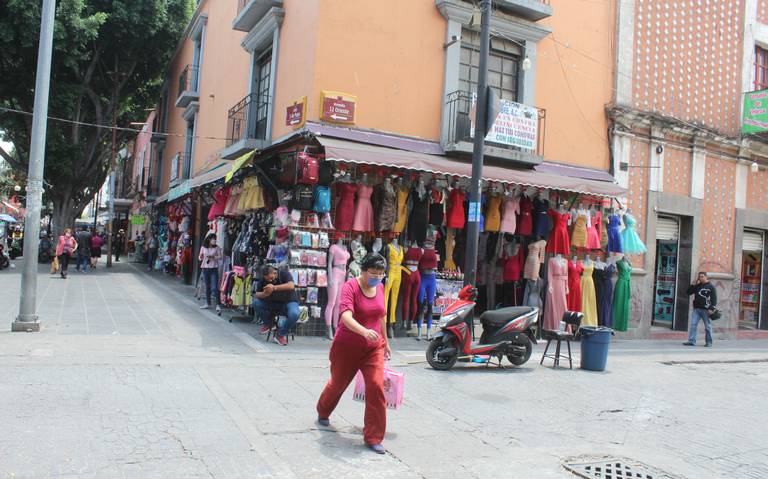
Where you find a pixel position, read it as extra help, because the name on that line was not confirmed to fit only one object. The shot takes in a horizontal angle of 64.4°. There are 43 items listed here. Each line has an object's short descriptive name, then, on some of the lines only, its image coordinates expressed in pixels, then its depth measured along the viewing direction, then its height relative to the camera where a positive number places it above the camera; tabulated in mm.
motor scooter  8570 -1074
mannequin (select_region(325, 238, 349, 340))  10531 -469
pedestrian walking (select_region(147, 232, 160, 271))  25641 -414
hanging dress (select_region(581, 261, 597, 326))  12891 -596
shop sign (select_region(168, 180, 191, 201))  15350 +1384
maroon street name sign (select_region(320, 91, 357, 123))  10625 +2540
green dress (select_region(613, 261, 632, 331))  13219 -676
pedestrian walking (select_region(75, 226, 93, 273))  22234 -491
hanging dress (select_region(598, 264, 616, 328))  13125 -621
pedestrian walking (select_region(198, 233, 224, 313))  12930 -455
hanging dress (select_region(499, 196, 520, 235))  12016 +921
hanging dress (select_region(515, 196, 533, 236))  12312 +926
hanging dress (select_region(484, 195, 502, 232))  11938 +919
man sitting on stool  9789 -854
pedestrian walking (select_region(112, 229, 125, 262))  32500 -281
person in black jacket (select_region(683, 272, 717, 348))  13748 -652
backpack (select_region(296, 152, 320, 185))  9953 +1316
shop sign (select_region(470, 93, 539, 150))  11766 +2693
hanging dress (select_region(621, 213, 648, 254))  13172 +681
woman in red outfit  4887 -788
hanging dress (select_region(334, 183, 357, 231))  10703 +808
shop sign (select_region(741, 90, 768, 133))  15789 +4335
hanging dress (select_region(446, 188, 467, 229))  11594 +959
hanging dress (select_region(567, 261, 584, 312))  12719 -420
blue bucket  9297 -1194
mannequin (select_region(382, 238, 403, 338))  10805 -364
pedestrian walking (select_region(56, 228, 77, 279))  19250 -420
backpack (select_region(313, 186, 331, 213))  10406 +880
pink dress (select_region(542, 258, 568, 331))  12438 -560
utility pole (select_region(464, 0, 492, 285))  9586 +1948
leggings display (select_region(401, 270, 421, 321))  11047 -588
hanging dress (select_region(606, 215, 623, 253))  13117 +748
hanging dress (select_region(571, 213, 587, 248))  12688 +755
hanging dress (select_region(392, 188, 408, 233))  11047 +843
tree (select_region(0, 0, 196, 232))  20906 +6540
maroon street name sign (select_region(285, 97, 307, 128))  10719 +2437
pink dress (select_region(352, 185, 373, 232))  10766 +765
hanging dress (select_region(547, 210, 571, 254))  12492 +650
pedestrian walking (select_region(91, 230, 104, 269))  24031 -456
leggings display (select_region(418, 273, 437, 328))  11211 -605
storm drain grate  4734 -1594
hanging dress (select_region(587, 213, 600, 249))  12758 +712
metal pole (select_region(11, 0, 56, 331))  9359 +780
